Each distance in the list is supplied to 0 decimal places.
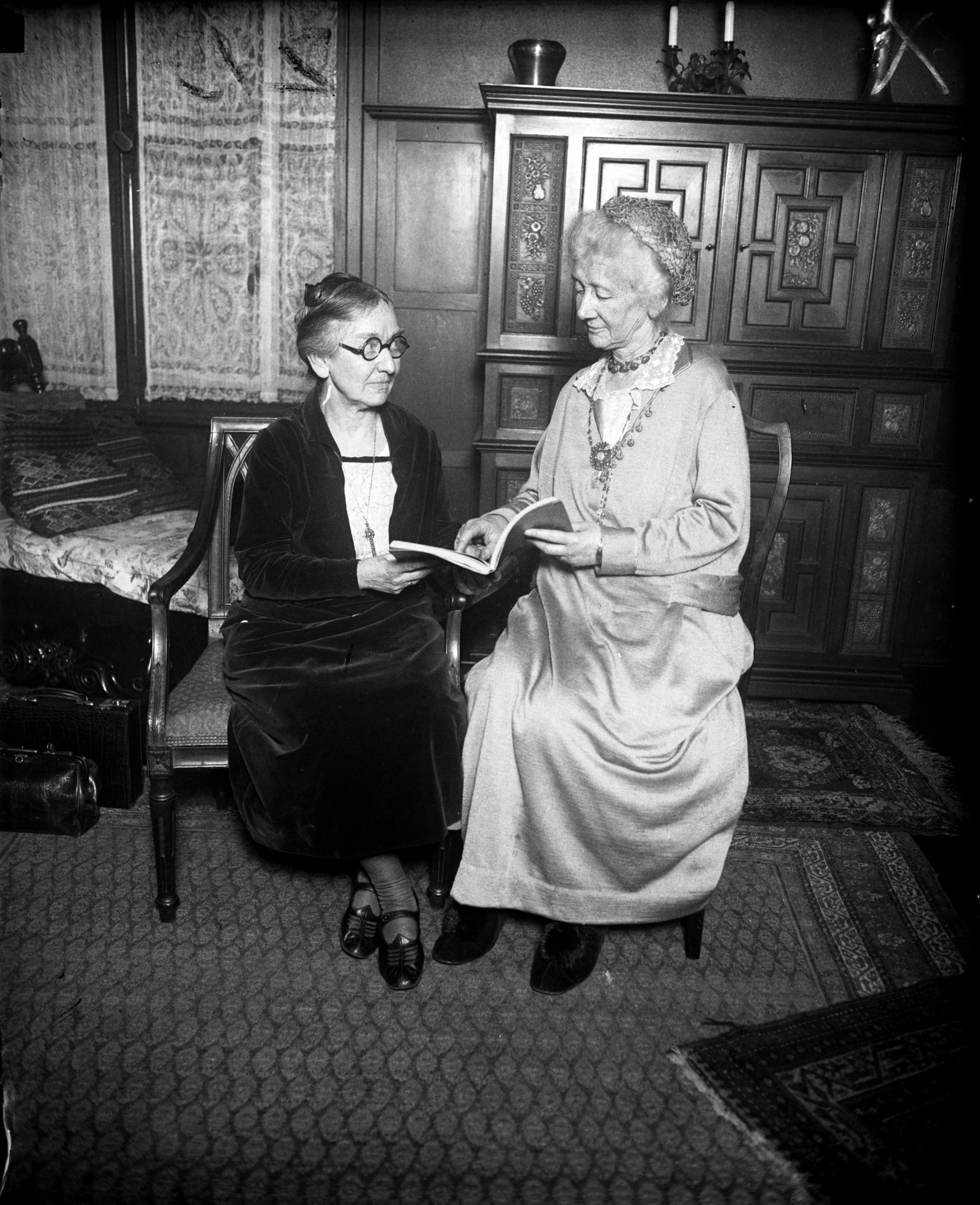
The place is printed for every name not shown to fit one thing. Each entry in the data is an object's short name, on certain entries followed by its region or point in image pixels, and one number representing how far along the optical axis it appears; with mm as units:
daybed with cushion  3385
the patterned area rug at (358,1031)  1930
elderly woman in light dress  2408
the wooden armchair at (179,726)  2609
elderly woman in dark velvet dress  2432
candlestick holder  3963
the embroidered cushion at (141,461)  4188
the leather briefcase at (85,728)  3223
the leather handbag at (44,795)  3076
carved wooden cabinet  3904
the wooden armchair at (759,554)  2582
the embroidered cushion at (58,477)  3738
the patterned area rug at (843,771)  3439
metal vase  3887
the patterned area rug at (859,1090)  1926
